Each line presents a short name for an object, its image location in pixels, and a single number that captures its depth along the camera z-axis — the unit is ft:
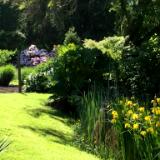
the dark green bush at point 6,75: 83.20
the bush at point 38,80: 67.92
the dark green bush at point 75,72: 54.03
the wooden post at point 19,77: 64.75
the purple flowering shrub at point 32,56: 105.81
